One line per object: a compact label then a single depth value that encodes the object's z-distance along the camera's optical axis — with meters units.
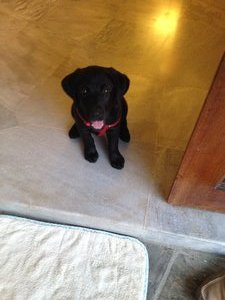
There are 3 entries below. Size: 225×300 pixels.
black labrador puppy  1.03
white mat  1.02
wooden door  0.78
